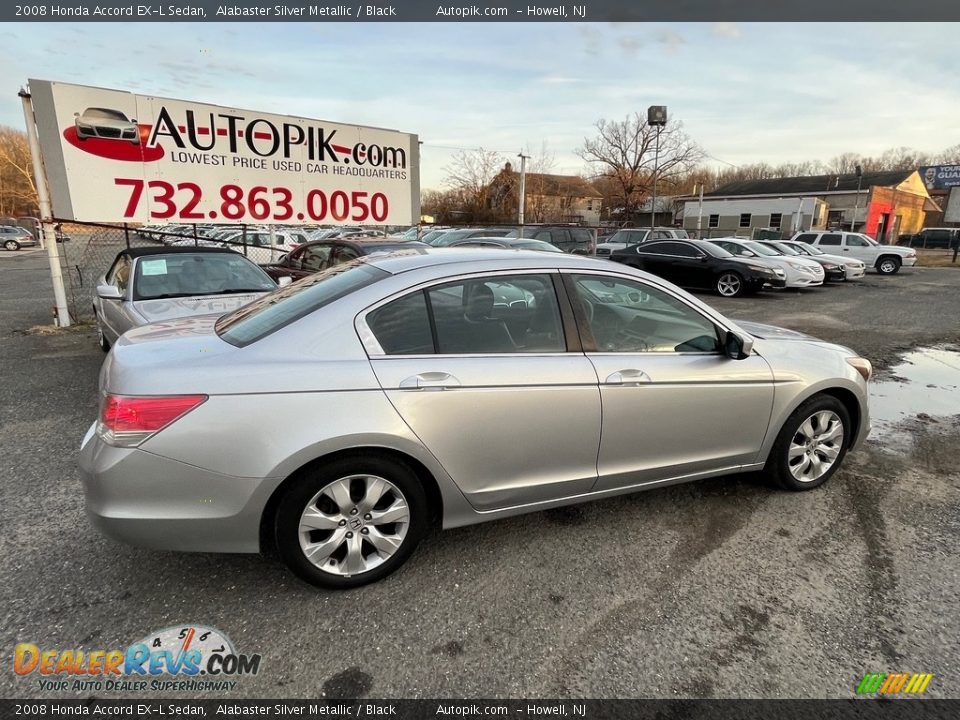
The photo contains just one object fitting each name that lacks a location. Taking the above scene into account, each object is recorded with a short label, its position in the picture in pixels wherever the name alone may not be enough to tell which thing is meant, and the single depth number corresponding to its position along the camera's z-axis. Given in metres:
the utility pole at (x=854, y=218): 42.86
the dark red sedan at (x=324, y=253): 8.95
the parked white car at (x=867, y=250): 22.38
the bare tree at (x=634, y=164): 41.19
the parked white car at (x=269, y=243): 18.36
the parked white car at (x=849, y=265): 18.61
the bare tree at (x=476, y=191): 46.48
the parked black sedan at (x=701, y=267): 14.30
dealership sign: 7.84
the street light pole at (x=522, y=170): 33.47
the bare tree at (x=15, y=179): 52.56
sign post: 8.17
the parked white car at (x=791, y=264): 15.30
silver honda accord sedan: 2.28
